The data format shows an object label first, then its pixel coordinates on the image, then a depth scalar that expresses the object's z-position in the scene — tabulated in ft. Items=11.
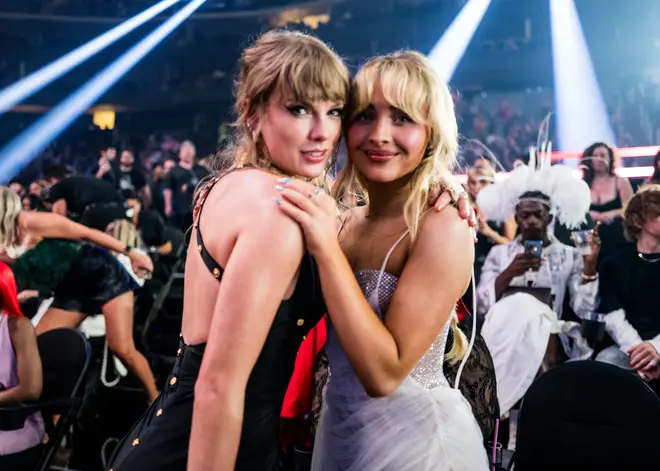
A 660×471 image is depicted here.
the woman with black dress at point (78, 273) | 15.21
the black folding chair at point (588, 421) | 7.07
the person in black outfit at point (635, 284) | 13.05
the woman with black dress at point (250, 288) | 3.92
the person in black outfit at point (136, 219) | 17.25
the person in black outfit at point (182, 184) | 27.86
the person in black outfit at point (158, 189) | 29.60
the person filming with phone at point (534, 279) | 13.67
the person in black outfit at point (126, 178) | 29.04
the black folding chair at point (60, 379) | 9.70
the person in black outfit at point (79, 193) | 17.11
